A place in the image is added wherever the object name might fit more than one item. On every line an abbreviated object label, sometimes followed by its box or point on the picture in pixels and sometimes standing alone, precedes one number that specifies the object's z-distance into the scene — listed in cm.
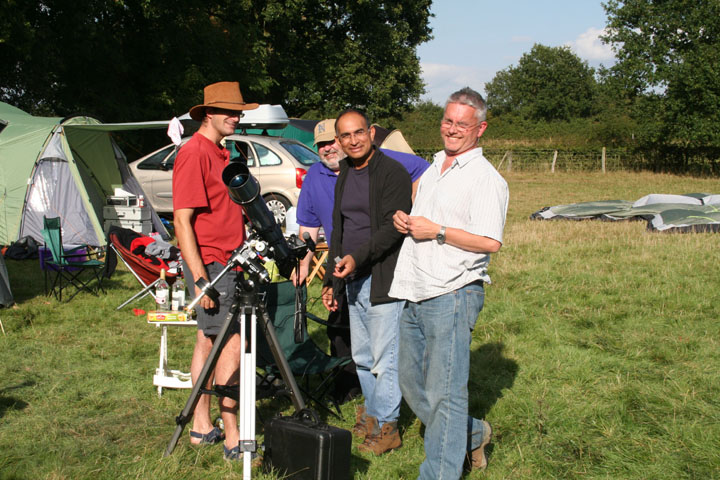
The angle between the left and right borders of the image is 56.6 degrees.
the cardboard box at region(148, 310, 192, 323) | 464
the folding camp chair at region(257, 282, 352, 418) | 428
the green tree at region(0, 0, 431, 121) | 1517
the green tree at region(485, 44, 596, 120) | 7206
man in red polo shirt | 334
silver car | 1151
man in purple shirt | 406
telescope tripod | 300
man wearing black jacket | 359
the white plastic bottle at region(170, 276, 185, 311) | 496
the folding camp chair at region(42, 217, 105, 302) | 741
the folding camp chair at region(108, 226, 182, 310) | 692
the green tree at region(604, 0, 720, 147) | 2934
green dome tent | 1005
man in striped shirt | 291
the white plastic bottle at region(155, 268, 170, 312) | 516
